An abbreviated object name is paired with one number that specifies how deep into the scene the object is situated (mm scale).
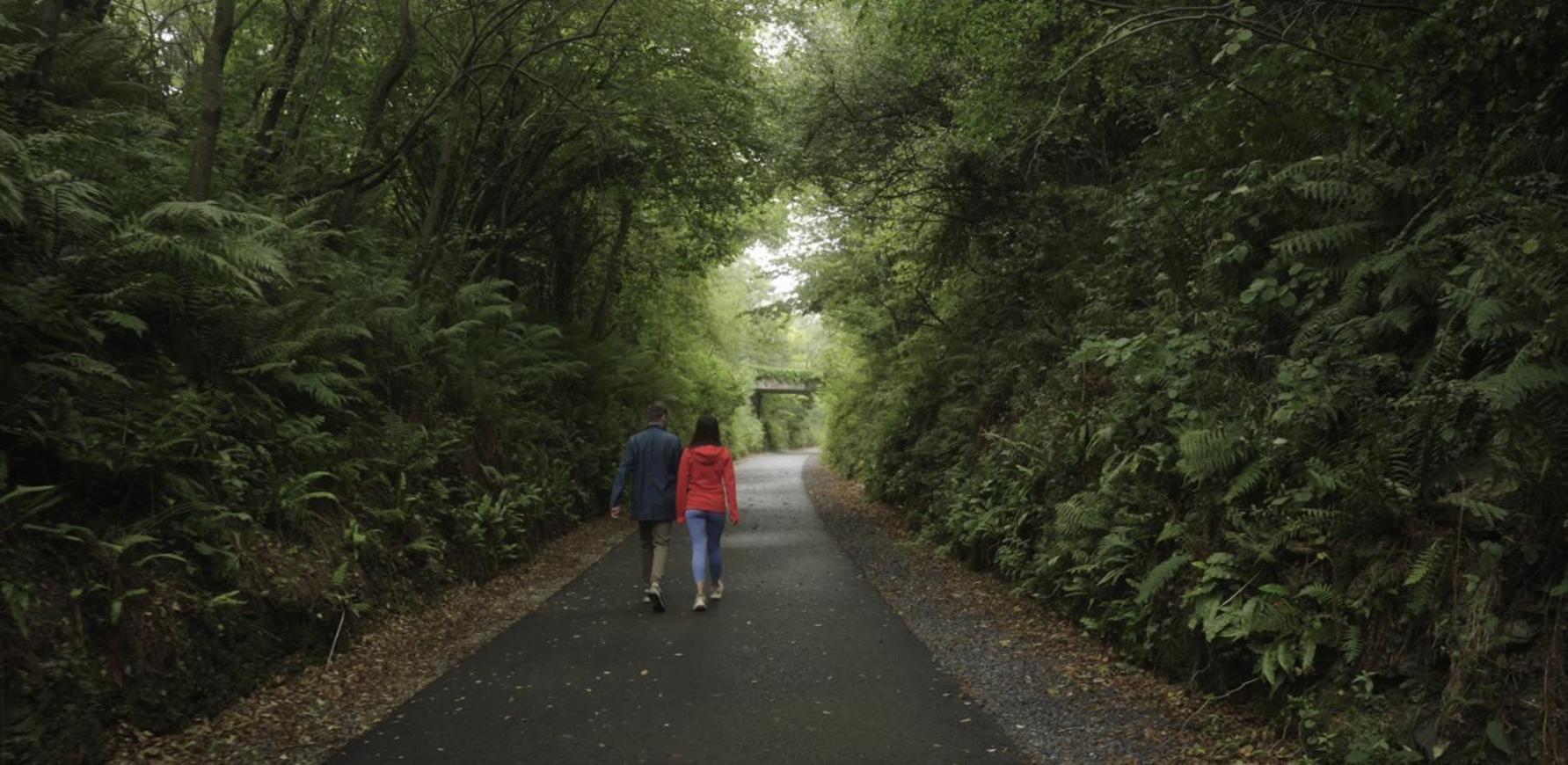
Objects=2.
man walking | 8734
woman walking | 8742
